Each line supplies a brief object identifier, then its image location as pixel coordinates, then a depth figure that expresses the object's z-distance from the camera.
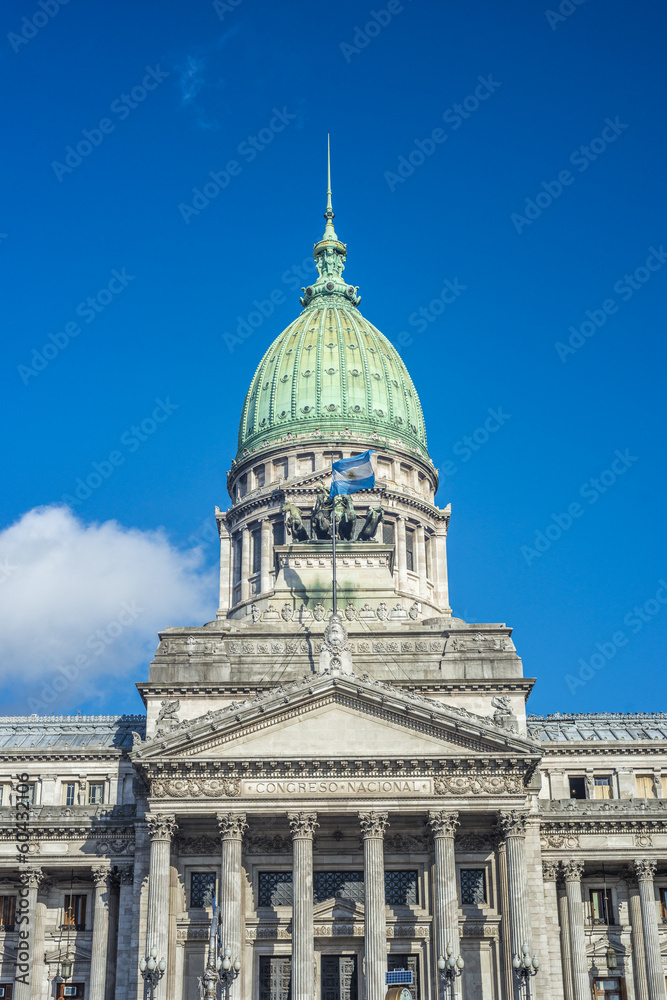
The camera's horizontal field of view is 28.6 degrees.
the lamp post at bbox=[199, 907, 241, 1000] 60.28
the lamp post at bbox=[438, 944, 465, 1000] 62.38
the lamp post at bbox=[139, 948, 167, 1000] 62.03
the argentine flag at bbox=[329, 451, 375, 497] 89.56
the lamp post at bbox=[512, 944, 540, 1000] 61.75
